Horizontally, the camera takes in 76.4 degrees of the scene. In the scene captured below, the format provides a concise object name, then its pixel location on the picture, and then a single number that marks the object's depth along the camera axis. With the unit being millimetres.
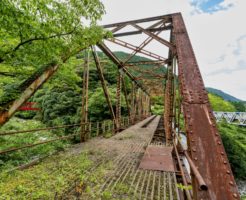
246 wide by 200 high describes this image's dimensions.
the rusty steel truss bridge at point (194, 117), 1132
